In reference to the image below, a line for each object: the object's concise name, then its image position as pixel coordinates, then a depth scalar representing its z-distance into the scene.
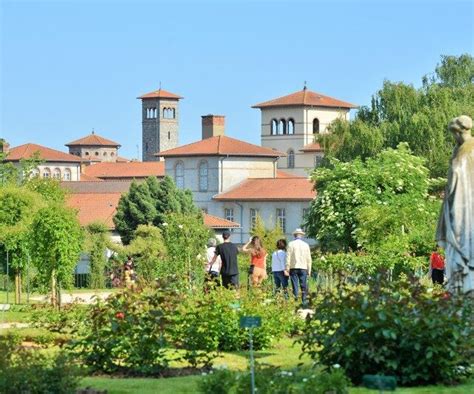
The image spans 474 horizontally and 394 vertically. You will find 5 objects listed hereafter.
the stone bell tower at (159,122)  189.38
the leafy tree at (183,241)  36.12
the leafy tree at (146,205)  83.12
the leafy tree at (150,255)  37.47
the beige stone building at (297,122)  140.38
